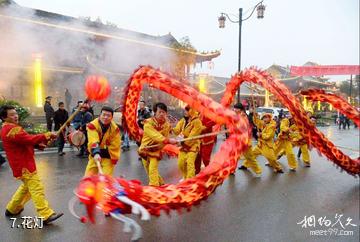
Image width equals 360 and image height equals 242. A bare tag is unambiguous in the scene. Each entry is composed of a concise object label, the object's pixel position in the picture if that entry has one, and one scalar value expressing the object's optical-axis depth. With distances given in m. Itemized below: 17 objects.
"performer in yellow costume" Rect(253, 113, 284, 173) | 7.27
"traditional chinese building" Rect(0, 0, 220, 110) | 17.09
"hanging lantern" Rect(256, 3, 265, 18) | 13.29
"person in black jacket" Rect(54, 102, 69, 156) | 9.22
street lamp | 13.31
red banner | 30.94
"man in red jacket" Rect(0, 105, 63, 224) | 3.79
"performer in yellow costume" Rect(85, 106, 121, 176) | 4.30
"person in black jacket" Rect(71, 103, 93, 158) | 8.77
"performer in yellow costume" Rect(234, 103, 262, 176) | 6.87
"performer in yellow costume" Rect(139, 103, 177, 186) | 4.99
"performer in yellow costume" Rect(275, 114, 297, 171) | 7.71
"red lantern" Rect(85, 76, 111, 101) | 3.77
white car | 21.12
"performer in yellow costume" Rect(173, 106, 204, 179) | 5.48
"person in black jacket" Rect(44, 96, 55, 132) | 10.88
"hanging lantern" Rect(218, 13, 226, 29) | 14.68
